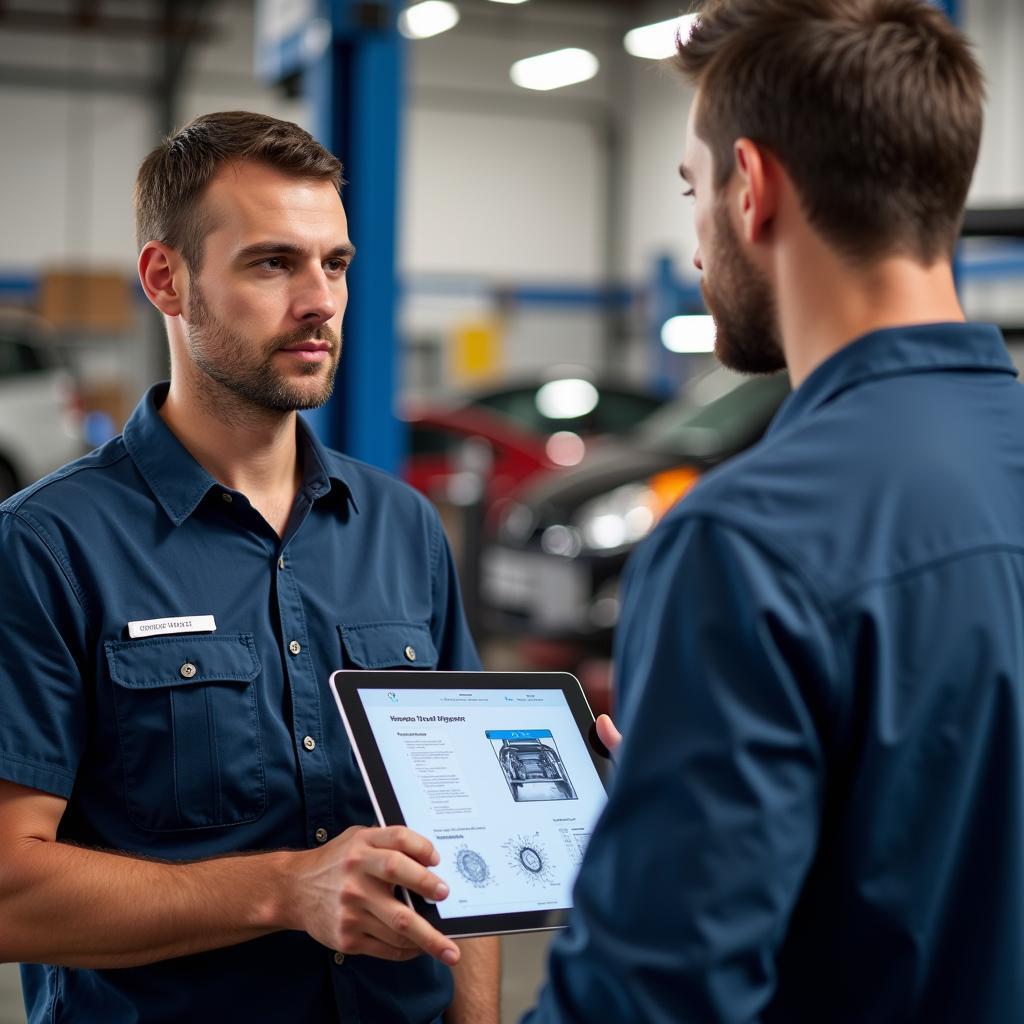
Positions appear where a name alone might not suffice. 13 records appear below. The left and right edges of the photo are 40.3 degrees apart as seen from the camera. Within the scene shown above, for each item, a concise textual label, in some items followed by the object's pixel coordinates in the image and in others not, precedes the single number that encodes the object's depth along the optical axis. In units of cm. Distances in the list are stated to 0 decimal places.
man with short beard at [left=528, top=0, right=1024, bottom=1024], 97
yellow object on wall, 1719
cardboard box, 1501
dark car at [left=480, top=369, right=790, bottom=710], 568
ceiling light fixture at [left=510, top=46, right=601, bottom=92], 1694
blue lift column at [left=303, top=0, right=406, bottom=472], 377
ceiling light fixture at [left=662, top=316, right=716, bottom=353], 1531
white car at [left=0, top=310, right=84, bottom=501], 1084
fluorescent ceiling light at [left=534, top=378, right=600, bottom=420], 1116
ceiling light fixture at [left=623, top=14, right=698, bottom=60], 1436
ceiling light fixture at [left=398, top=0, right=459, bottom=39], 1541
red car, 893
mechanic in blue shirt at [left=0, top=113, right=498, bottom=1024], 150
